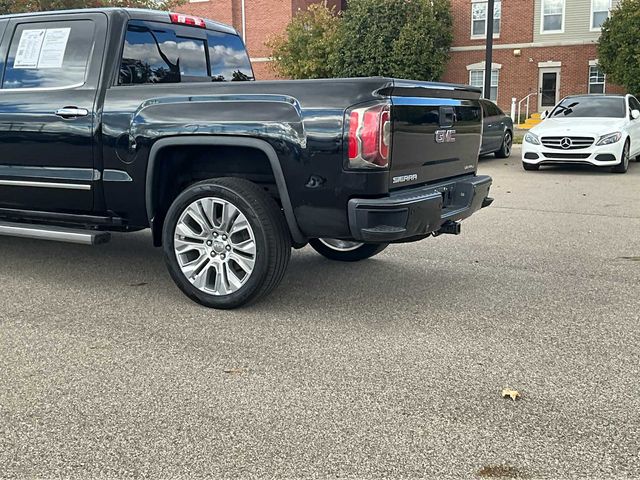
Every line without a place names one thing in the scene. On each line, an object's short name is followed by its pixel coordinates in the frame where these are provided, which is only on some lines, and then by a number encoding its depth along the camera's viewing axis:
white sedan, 12.94
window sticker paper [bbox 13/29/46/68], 5.51
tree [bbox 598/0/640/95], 25.70
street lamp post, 18.47
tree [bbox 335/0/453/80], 29.47
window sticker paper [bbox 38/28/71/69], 5.38
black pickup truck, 4.27
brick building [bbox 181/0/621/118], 30.41
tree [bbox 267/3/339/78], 30.88
